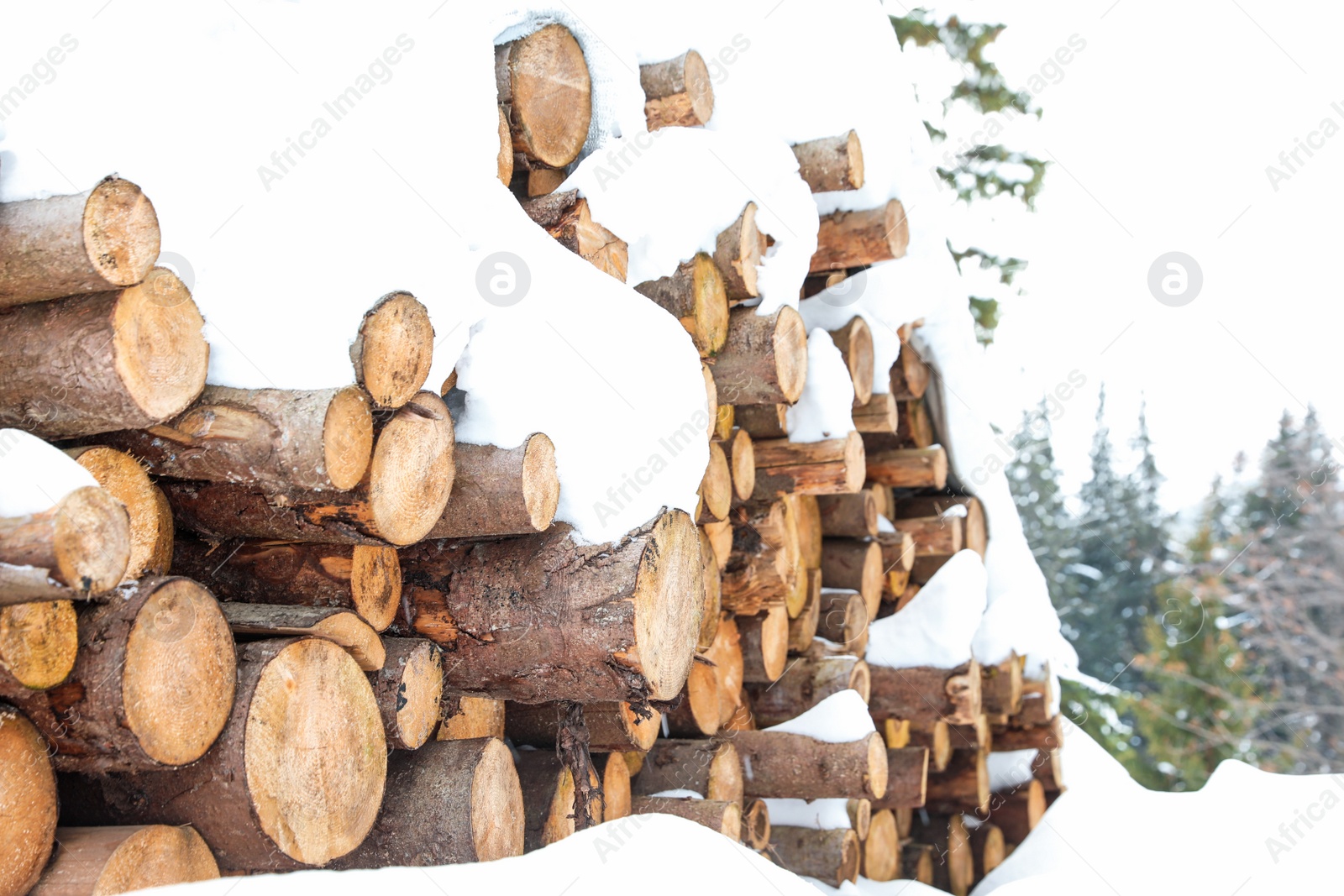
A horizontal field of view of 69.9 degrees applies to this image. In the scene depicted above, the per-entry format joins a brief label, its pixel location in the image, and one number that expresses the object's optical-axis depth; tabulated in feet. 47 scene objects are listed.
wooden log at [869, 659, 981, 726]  10.65
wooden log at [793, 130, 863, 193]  9.11
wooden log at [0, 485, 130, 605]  3.00
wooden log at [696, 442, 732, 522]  7.44
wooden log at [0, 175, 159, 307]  3.55
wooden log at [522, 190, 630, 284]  6.12
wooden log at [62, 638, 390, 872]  3.88
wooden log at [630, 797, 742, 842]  6.98
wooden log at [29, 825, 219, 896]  3.59
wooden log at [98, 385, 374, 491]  4.06
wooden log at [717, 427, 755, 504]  8.05
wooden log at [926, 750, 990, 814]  12.74
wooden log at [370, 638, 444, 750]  4.77
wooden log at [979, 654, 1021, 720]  12.24
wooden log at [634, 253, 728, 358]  7.11
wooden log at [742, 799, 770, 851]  8.38
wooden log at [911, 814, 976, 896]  12.94
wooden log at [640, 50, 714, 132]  7.44
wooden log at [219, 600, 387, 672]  4.24
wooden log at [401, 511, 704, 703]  4.94
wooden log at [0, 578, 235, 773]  3.54
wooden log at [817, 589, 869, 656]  10.46
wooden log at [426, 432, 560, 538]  4.79
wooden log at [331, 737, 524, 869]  4.82
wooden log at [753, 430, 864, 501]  8.83
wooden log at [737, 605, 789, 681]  8.79
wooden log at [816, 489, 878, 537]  10.81
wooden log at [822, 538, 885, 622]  10.77
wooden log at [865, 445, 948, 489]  11.94
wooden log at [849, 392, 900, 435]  10.47
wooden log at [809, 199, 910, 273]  10.05
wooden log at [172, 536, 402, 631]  4.75
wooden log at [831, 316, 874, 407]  9.78
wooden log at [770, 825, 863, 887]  9.14
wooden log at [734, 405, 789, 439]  8.84
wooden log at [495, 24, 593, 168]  6.23
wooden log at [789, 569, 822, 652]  9.75
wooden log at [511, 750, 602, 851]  5.94
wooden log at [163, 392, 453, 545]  4.36
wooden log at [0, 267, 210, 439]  3.68
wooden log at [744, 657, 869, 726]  9.36
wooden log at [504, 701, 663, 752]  6.49
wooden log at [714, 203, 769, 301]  7.51
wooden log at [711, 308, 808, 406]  7.65
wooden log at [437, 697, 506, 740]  5.59
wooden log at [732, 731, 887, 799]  8.46
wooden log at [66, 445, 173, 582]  3.92
